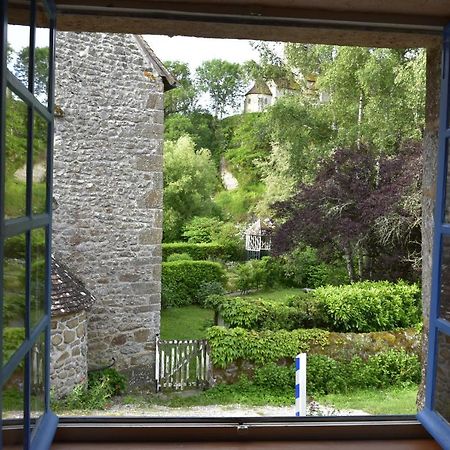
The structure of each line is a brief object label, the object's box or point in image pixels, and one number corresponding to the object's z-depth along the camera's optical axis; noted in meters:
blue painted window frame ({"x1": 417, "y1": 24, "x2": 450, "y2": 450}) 1.58
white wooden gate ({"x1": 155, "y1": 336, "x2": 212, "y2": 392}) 6.43
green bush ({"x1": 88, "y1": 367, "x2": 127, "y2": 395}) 6.23
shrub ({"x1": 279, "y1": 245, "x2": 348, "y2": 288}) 11.23
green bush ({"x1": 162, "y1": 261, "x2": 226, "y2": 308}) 10.66
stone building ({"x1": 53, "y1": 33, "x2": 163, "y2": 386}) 6.52
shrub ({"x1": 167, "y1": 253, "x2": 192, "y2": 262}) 11.91
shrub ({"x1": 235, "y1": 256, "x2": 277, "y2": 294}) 11.77
